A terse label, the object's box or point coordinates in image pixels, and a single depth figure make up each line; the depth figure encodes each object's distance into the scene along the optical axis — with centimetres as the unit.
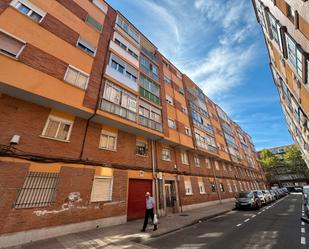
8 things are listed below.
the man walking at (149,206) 860
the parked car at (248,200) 1556
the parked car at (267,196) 2048
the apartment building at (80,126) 705
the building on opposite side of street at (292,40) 710
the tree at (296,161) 5425
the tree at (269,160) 5725
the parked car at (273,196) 2415
